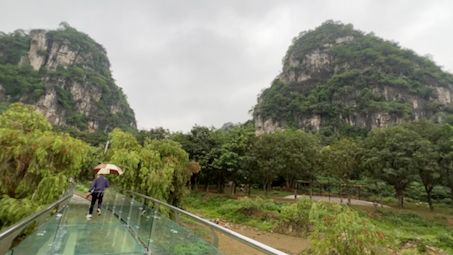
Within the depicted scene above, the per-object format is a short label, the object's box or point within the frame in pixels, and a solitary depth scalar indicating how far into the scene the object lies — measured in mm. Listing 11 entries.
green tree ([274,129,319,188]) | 24245
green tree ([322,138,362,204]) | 24056
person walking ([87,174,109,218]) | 6707
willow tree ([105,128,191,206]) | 9617
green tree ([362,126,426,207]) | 18125
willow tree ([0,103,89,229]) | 5055
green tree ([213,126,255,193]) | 23102
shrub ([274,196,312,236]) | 13102
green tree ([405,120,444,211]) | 17422
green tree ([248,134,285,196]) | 23406
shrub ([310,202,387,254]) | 5832
